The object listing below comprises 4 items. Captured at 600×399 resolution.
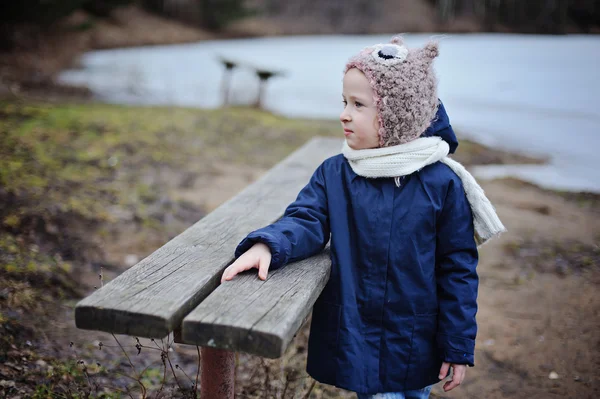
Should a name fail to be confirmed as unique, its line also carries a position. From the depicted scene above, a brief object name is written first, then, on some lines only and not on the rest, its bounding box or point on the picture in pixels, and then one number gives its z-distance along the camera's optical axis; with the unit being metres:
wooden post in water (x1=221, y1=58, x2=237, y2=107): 11.69
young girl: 1.92
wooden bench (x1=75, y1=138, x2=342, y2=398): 1.49
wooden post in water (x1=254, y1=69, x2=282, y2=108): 11.41
